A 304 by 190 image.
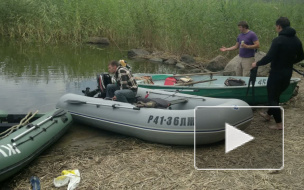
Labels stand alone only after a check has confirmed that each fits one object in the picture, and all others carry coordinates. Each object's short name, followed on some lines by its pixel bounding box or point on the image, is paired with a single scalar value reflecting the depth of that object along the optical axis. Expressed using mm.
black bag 5643
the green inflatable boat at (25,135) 3387
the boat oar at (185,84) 5829
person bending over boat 4683
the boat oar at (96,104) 4422
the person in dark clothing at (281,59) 4070
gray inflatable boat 3745
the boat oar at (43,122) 3649
